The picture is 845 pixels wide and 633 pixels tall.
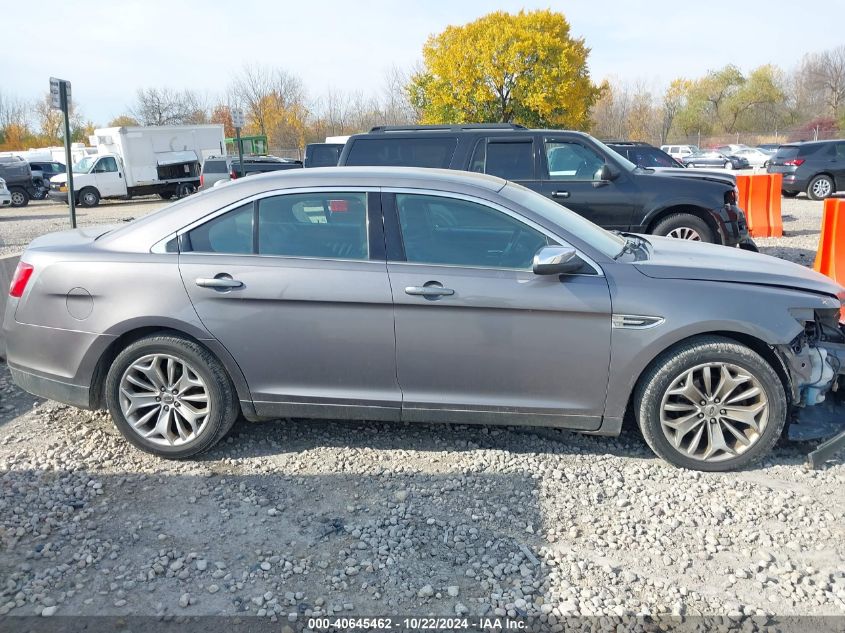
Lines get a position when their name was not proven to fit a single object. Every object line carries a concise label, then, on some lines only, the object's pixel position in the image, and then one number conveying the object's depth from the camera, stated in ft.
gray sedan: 12.29
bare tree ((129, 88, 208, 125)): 173.88
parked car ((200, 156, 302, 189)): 77.05
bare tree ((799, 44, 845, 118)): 198.39
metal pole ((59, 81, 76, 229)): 29.43
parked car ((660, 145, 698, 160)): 139.08
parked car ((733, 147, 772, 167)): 121.60
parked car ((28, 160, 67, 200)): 97.35
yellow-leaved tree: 96.58
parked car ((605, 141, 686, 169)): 54.24
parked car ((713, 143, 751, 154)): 135.85
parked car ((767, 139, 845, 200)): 59.00
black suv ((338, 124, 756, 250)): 27.32
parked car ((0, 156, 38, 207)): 82.89
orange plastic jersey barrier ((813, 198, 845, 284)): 21.33
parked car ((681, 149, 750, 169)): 112.16
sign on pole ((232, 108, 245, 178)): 58.59
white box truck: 86.63
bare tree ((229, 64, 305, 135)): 151.64
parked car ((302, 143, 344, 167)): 42.75
